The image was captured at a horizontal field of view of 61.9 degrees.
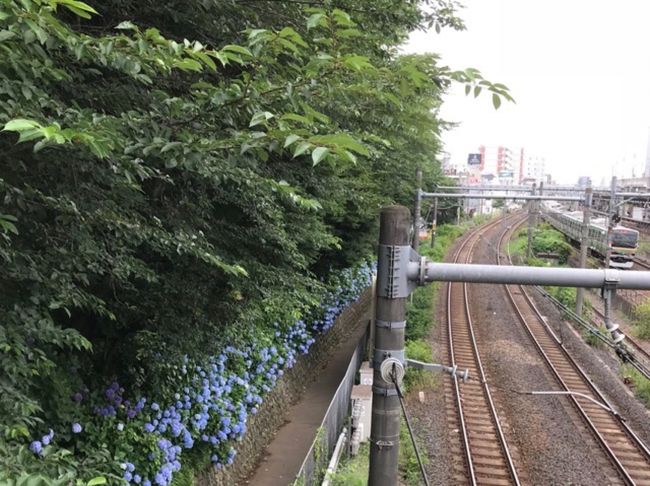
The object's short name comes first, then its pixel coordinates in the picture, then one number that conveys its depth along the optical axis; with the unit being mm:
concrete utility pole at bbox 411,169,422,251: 20703
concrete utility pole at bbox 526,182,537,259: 35197
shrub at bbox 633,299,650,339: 21828
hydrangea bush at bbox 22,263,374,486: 6051
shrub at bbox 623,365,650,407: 14781
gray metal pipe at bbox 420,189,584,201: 17217
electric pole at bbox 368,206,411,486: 3838
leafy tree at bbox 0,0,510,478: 2629
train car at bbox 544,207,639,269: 35406
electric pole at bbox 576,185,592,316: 20203
